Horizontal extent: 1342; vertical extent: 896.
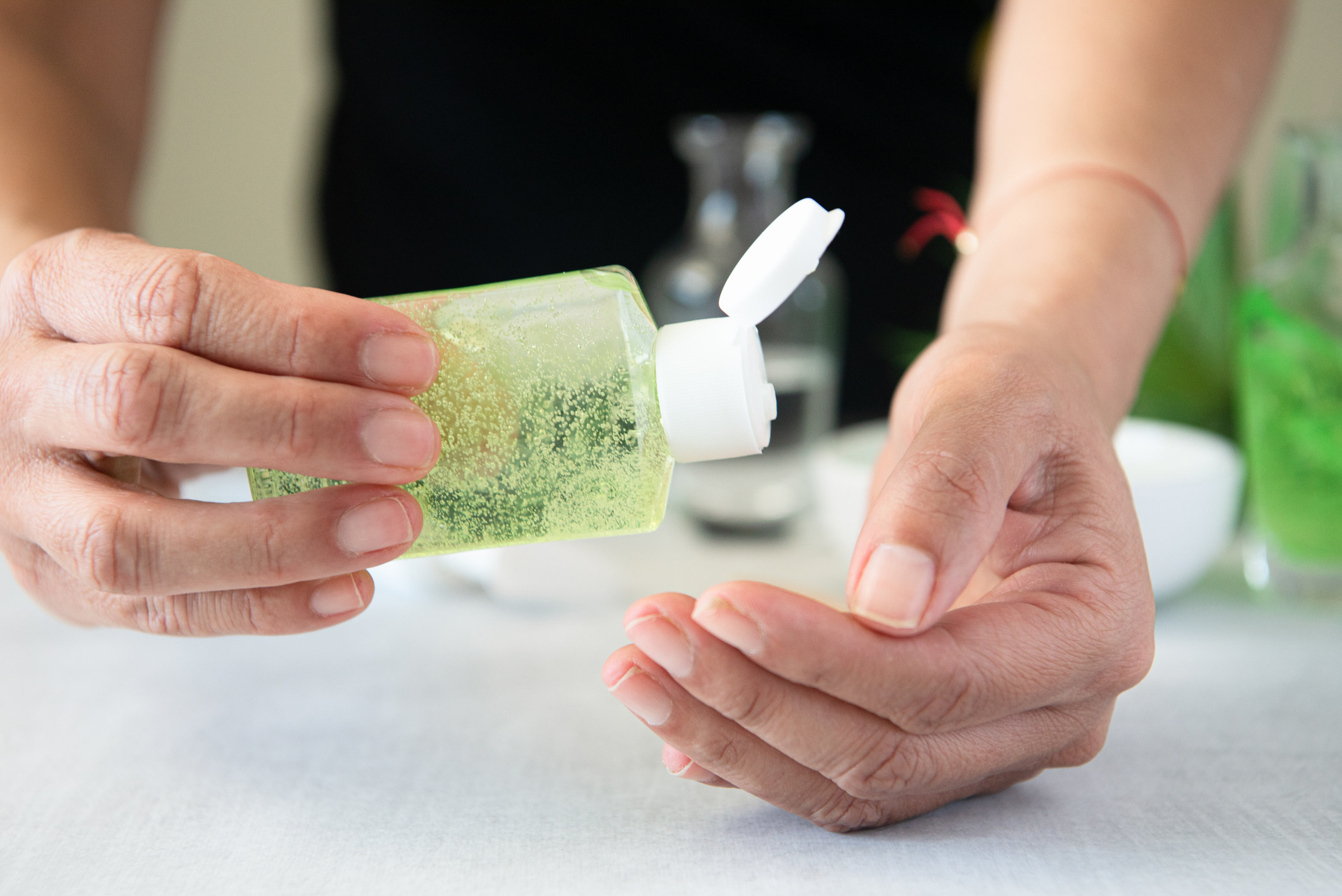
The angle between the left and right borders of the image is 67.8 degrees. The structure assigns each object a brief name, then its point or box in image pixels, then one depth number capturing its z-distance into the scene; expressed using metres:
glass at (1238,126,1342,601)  0.71
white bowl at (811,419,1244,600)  0.69
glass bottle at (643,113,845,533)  0.98
